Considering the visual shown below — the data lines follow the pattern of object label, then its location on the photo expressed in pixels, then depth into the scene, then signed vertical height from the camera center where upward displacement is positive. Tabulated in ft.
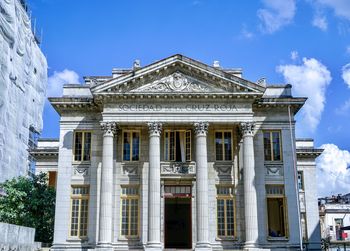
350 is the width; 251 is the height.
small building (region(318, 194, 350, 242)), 206.90 +6.64
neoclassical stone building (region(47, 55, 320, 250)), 110.73 +17.66
